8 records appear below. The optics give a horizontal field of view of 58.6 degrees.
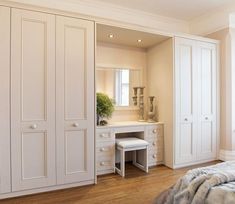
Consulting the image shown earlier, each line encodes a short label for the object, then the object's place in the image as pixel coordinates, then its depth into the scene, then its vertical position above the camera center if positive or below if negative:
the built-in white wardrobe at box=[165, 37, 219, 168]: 3.60 +0.00
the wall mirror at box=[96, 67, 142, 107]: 3.77 +0.39
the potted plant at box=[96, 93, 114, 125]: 3.38 -0.06
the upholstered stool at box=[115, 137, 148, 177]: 3.20 -0.68
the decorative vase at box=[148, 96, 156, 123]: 3.90 -0.14
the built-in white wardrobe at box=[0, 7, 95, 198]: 2.47 +0.02
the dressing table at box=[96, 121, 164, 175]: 3.25 -0.60
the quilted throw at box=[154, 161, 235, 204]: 1.40 -0.60
